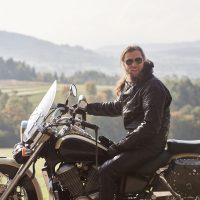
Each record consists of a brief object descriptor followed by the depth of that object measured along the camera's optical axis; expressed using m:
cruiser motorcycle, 5.38
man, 5.28
